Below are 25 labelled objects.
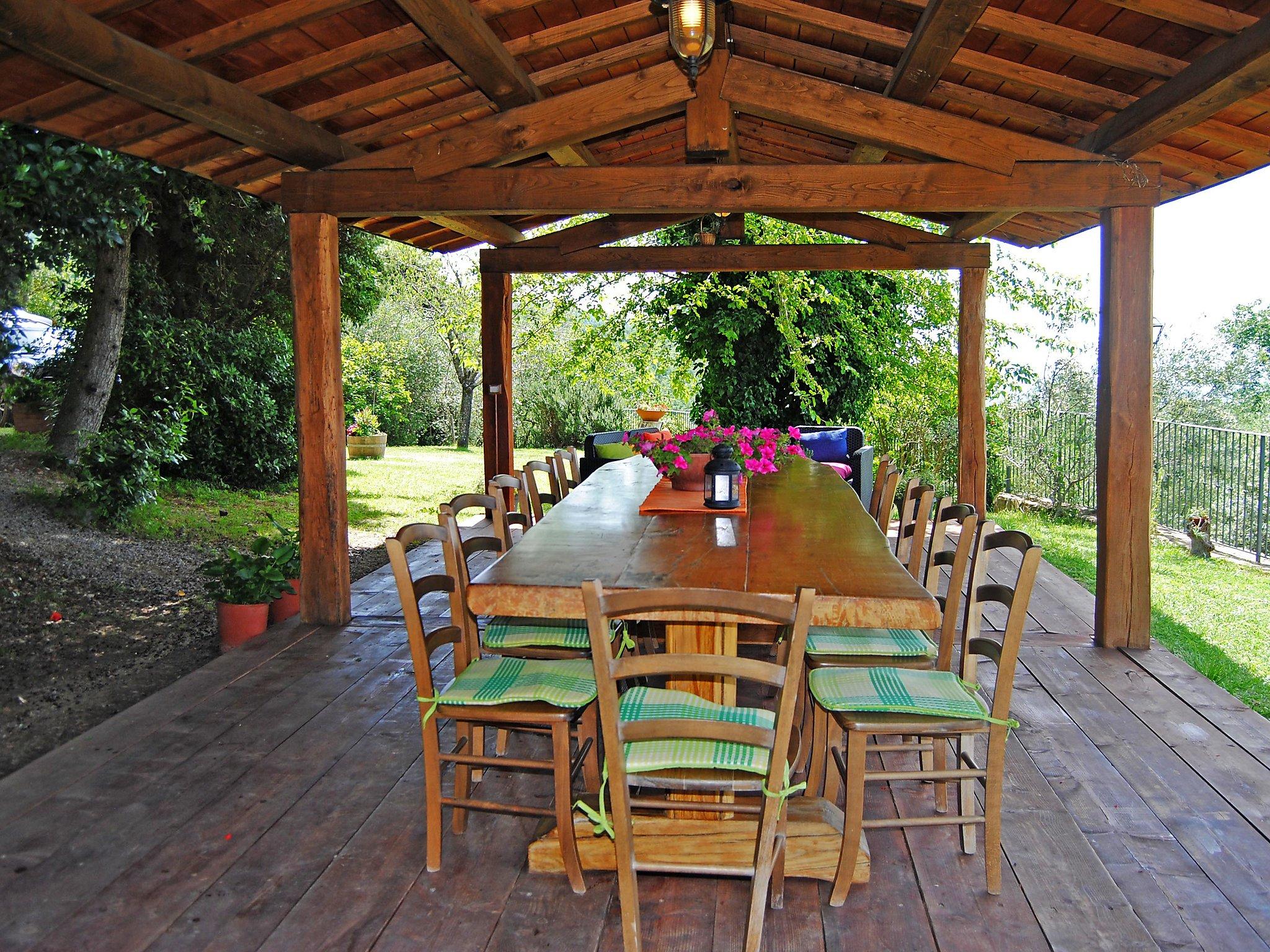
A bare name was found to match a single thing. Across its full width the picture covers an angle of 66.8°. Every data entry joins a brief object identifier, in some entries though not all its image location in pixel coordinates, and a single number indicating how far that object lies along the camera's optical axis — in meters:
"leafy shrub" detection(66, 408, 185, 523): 7.87
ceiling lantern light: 3.04
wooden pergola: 3.85
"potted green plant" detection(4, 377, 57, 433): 9.09
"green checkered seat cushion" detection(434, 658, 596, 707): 2.47
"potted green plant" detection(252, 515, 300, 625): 5.02
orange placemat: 3.72
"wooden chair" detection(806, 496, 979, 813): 2.84
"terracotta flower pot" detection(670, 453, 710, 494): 4.21
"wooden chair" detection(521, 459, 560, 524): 4.50
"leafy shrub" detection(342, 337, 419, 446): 14.99
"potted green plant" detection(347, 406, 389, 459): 14.80
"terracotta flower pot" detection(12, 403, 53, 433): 10.57
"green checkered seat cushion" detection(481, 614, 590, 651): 3.08
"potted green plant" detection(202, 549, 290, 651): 4.70
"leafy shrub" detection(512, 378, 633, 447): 16.25
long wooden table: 2.37
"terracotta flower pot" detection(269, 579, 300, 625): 5.02
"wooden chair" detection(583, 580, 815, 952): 1.93
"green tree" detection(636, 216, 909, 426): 10.81
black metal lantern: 3.72
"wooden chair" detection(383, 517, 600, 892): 2.42
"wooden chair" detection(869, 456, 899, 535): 4.58
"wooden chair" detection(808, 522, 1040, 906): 2.35
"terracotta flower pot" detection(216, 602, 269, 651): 4.68
